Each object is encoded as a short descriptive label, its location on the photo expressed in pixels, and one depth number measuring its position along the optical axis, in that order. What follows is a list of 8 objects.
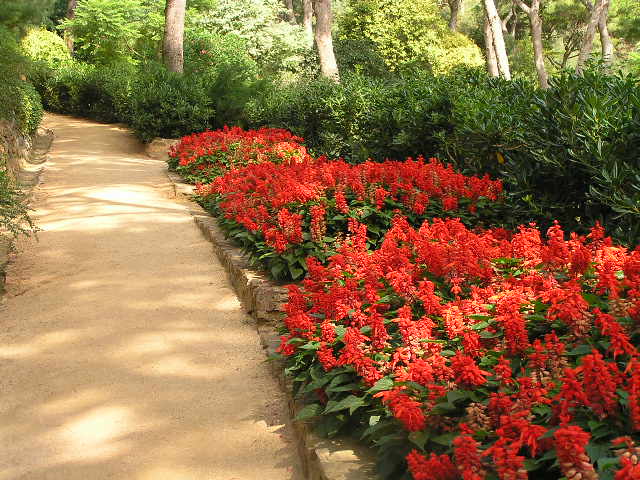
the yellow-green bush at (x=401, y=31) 26.06
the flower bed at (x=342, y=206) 5.56
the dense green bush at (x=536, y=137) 4.38
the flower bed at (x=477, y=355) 2.22
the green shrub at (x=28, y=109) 13.71
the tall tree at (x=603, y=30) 22.91
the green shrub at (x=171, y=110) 15.38
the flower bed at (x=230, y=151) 10.64
